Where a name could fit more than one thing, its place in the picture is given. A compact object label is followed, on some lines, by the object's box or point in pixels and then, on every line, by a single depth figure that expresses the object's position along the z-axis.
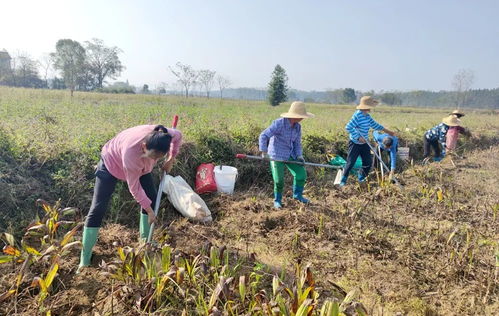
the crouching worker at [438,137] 7.07
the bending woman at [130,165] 2.25
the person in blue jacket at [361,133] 5.02
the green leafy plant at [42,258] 2.14
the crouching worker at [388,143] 5.66
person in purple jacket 4.12
